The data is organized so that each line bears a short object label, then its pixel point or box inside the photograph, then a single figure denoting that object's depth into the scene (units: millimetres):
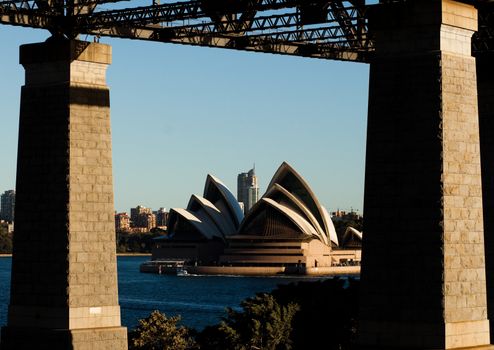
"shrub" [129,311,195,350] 66062
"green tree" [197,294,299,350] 58344
